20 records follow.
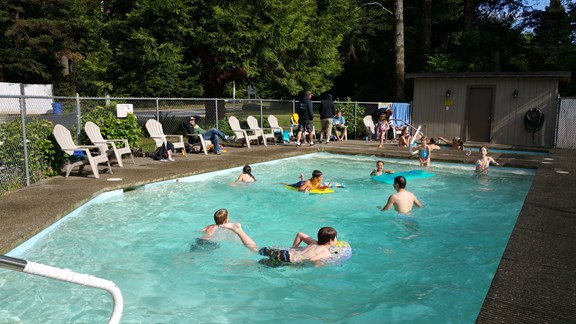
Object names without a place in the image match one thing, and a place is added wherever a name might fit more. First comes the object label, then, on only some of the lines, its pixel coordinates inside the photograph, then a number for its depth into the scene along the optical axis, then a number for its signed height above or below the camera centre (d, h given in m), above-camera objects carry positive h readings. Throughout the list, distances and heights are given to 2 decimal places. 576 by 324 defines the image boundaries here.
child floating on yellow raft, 9.78 -1.64
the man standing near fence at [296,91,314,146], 15.68 -0.25
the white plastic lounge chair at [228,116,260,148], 15.34 -0.85
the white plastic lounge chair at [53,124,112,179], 9.11 -0.83
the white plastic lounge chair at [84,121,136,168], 10.33 -0.66
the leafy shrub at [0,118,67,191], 8.23 -0.88
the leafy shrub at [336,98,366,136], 20.30 -0.20
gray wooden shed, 17.52 +0.32
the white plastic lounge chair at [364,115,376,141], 19.27 -0.65
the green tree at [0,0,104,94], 37.75 +5.90
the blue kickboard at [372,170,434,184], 10.98 -1.60
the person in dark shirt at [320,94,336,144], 16.12 -0.13
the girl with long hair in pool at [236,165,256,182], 10.11 -1.47
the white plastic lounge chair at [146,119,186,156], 12.00 -0.62
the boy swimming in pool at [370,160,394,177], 11.12 -1.47
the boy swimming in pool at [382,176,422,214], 7.85 -1.55
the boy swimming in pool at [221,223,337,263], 5.39 -1.72
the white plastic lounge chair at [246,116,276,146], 16.05 -0.69
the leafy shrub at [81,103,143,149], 11.71 -0.41
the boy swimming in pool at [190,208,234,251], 6.16 -1.77
